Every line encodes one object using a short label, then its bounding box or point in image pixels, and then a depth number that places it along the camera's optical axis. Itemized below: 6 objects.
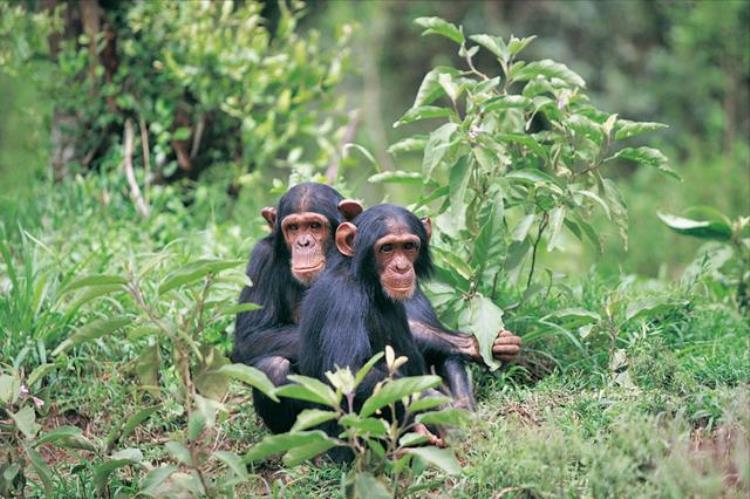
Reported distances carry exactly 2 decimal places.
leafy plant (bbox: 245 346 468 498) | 7.55
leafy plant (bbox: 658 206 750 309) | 12.88
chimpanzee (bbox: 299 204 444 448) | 9.16
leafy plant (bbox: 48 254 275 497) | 7.79
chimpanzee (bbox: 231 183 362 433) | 10.37
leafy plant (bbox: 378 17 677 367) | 10.32
